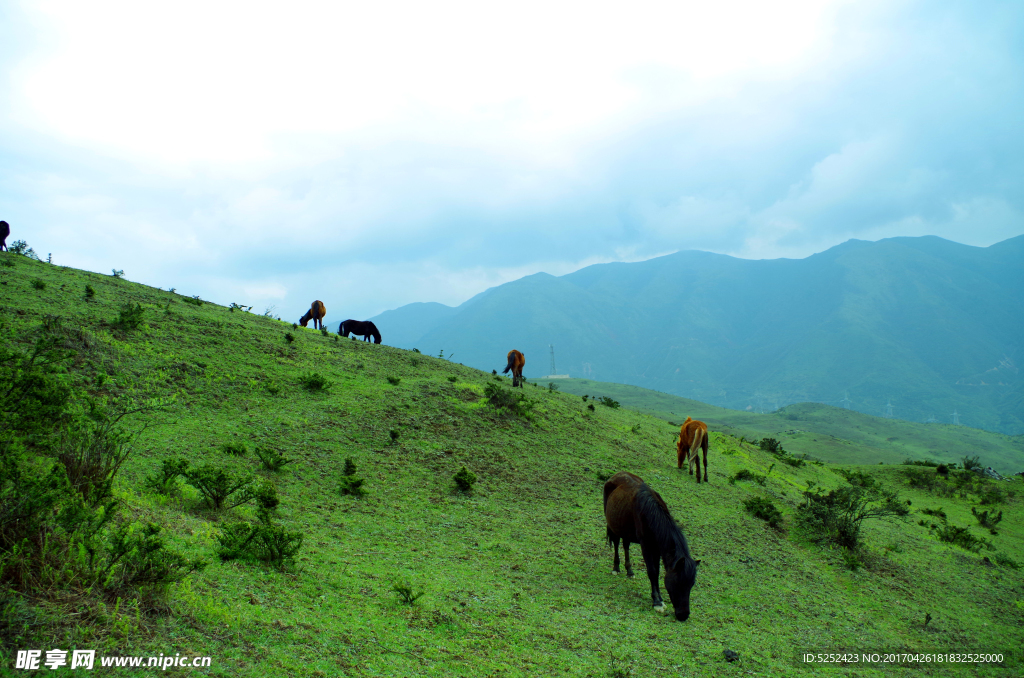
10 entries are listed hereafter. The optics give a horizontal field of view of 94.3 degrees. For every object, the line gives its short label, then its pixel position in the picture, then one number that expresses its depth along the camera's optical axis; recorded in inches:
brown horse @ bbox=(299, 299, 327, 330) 1171.2
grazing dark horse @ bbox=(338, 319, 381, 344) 1176.9
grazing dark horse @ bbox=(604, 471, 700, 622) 320.5
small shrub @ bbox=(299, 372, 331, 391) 667.4
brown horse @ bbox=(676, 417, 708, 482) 751.1
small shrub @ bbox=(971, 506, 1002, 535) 843.4
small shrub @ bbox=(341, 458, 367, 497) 454.0
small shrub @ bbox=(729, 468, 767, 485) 827.4
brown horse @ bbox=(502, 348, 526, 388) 1045.6
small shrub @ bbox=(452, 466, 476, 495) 530.3
